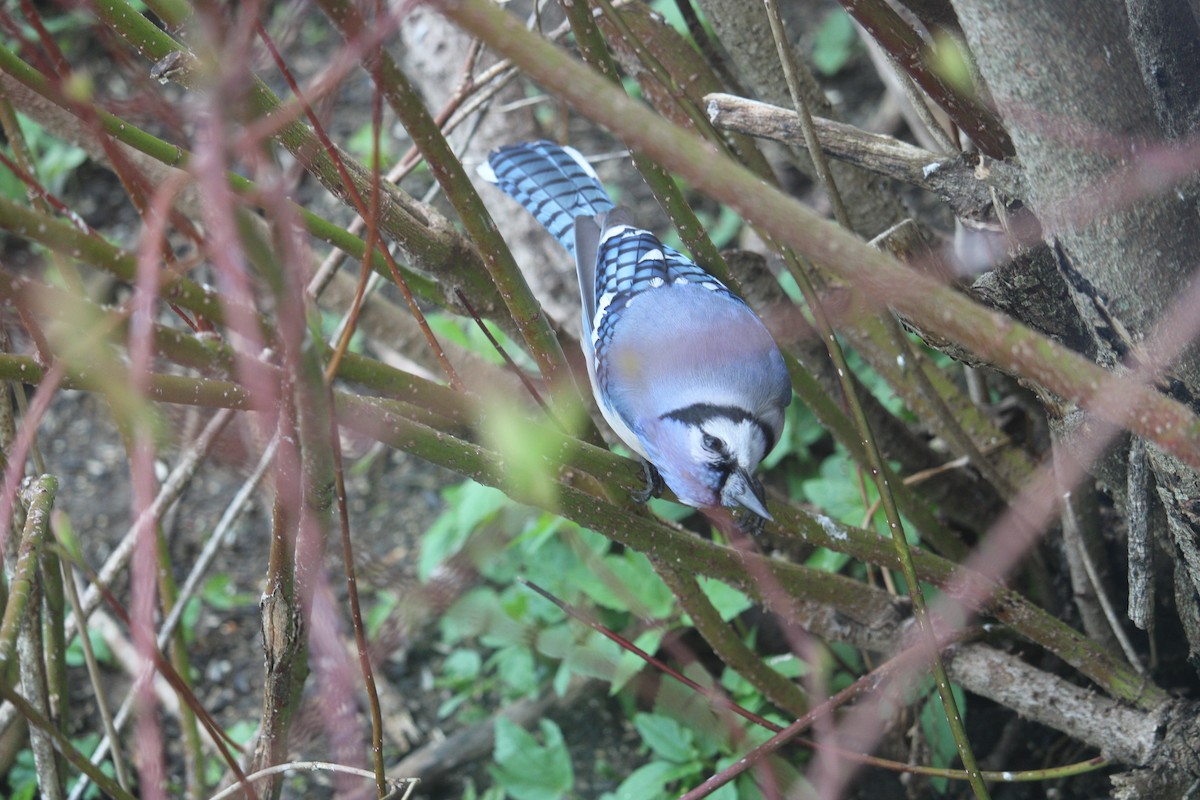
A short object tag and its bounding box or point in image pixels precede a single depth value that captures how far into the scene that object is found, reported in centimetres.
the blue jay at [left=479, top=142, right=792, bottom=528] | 449
